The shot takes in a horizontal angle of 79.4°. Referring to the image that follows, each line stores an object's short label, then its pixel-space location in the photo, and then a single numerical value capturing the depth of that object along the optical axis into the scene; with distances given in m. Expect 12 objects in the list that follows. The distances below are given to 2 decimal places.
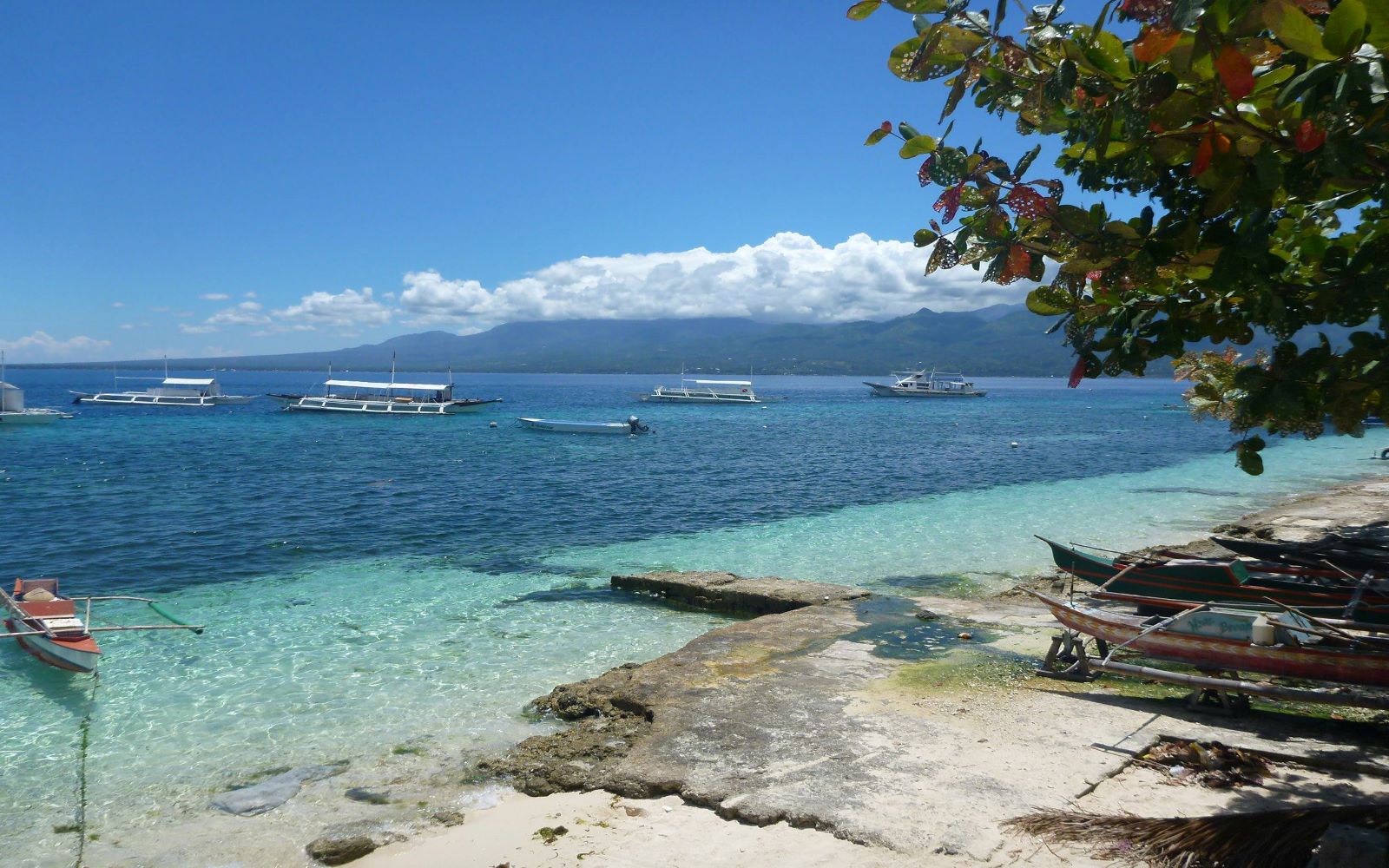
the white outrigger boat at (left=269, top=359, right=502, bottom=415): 77.00
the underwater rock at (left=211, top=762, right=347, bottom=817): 8.00
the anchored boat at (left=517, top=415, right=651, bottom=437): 57.81
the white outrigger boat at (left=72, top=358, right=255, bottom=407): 87.19
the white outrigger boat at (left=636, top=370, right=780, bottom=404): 102.19
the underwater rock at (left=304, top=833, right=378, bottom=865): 6.84
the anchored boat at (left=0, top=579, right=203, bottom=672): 11.55
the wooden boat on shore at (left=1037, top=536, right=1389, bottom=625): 9.99
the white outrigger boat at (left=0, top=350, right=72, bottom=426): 61.22
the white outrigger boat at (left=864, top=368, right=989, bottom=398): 129.50
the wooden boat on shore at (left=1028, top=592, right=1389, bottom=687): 7.61
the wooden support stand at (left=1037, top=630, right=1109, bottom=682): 9.48
